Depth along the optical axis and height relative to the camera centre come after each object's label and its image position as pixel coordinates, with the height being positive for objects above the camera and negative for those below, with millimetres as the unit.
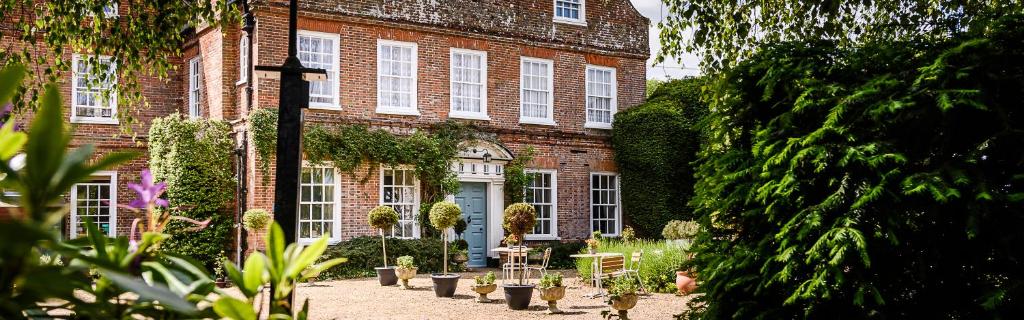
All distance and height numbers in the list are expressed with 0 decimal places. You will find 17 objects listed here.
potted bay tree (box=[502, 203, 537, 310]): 14695 -328
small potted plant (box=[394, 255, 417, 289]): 16016 -1248
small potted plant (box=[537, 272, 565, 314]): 12539 -1268
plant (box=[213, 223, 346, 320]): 1153 -97
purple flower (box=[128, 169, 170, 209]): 1287 +10
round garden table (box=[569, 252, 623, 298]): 14587 -1175
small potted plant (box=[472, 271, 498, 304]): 13938 -1338
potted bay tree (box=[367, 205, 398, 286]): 16469 -421
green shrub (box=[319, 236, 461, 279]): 18078 -1101
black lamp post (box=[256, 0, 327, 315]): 5641 +424
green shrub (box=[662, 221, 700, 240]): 18266 -645
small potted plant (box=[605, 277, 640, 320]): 11602 -1251
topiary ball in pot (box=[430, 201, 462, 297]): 16031 -287
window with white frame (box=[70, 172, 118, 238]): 20094 +77
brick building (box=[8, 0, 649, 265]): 18703 +2449
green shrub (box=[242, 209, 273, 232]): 16406 -364
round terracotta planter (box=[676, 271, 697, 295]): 14531 -1352
